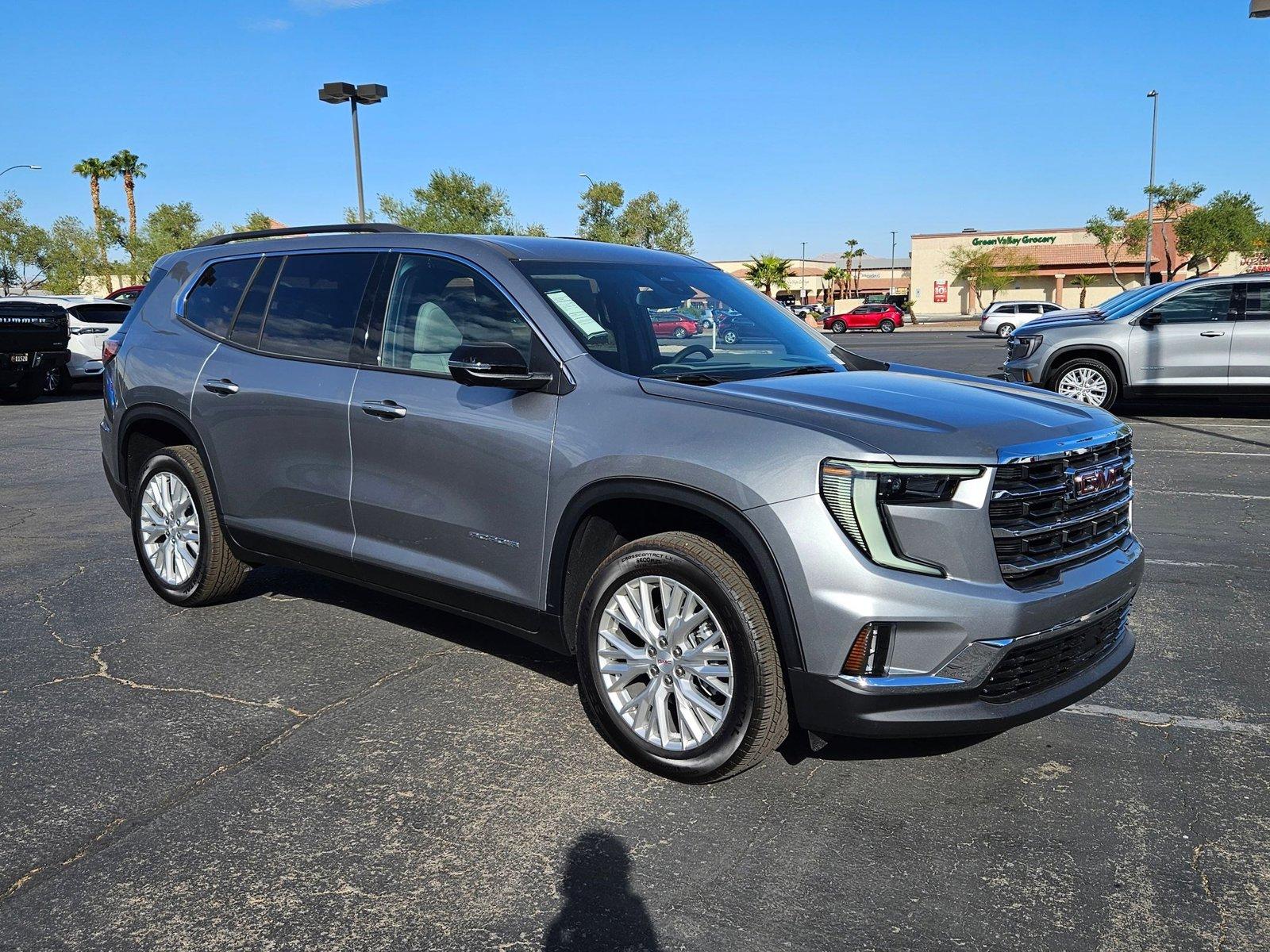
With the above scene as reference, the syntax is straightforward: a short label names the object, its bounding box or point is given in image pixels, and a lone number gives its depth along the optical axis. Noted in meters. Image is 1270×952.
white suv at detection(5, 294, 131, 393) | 19.56
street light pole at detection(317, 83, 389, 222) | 24.34
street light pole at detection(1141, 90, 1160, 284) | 52.43
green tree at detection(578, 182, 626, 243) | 53.34
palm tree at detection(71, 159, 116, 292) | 66.94
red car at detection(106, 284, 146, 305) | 28.68
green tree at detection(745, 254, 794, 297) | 97.75
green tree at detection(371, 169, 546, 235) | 47.34
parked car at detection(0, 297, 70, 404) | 17.36
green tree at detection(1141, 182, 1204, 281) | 64.00
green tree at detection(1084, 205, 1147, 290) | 68.88
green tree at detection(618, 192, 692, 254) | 56.38
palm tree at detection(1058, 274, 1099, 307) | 75.25
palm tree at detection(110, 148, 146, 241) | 67.25
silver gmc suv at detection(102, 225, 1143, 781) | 3.21
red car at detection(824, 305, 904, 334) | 56.03
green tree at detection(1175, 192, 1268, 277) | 63.41
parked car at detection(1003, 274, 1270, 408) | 13.20
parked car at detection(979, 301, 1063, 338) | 45.03
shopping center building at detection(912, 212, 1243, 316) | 74.44
